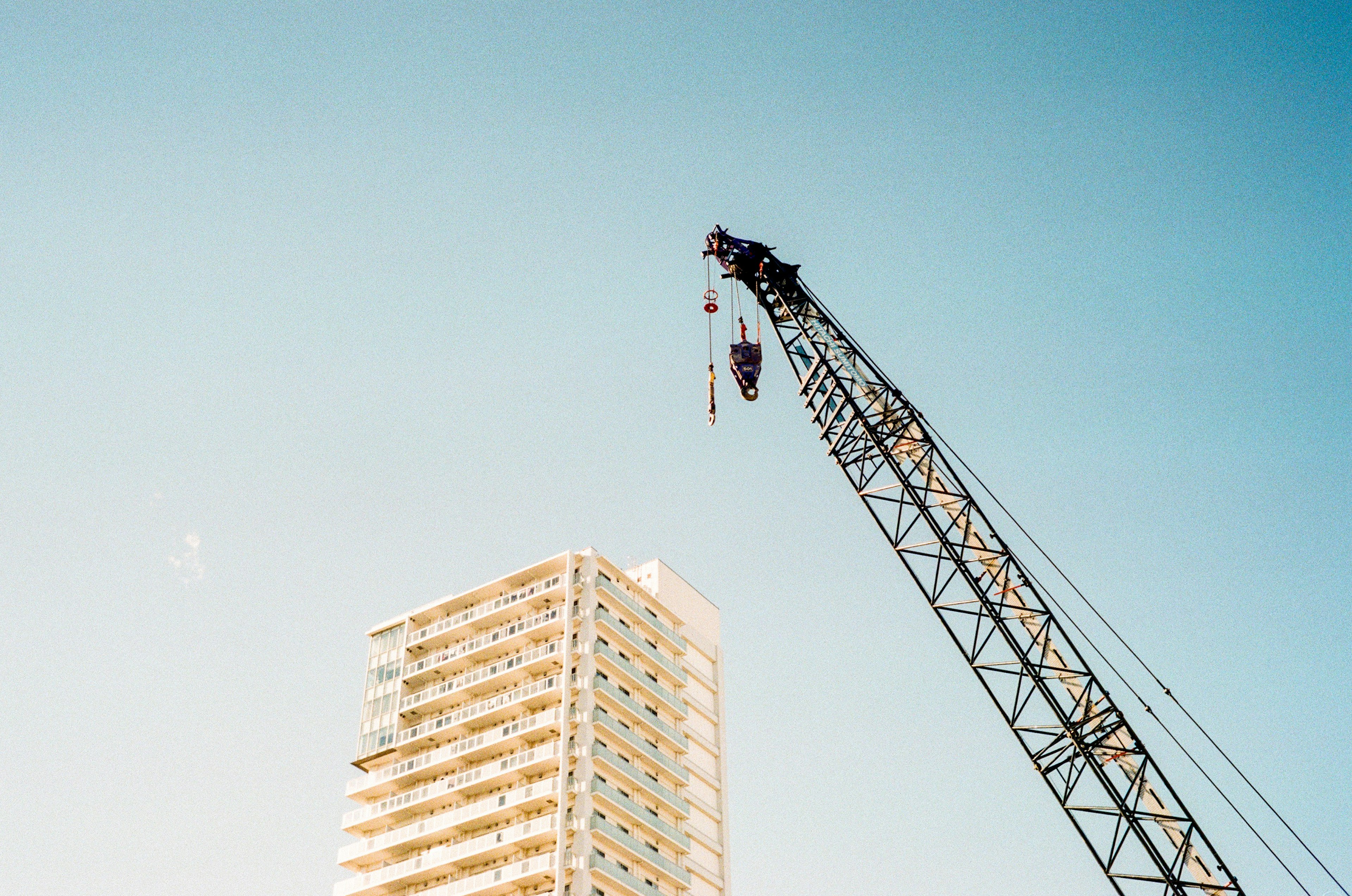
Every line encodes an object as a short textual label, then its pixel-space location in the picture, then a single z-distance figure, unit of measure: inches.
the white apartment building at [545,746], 3132.4
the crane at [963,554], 1785.2
